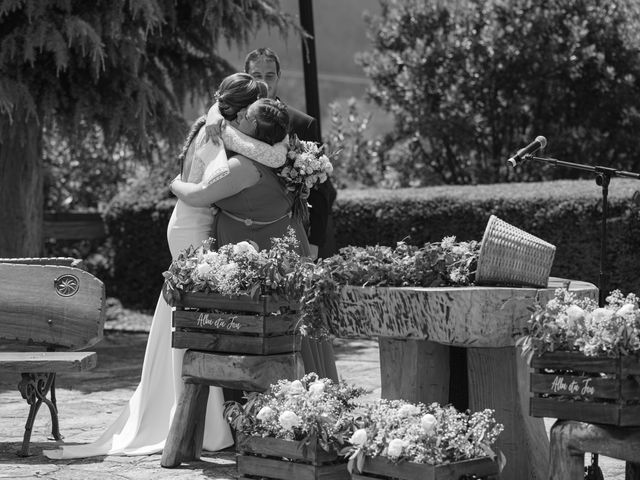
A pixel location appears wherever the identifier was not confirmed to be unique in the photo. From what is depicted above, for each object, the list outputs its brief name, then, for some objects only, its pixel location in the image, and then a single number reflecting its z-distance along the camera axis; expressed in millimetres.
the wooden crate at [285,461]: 8262
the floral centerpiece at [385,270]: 8678
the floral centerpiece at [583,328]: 7348
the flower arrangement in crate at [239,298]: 9620
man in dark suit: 12023
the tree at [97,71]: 17397
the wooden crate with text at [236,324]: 9654
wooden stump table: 8075
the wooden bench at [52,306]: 11593
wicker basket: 8415
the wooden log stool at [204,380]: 9682
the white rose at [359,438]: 7909
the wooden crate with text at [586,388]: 7320
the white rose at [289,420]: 8352
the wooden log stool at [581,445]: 7390
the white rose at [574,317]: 7542
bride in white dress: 10790
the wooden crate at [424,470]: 7549
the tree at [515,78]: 24558
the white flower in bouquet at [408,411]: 7957
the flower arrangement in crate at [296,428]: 8283
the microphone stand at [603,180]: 9862
